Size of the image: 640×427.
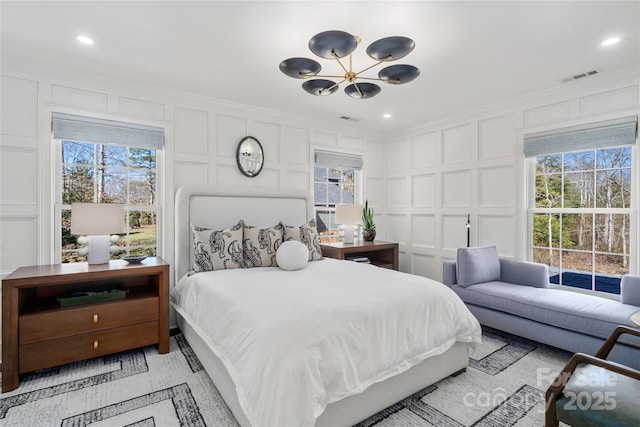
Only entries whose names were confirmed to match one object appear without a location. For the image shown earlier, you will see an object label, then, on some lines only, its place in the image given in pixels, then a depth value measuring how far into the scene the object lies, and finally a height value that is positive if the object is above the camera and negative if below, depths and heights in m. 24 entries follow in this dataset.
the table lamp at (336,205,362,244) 4.49 -0.02
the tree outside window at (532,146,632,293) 3.18 -0.03
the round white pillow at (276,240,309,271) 3.06 -0.41
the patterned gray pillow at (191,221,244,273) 3.01 -0.35
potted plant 4.82 -0.18
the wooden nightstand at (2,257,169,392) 2.26 -0.82
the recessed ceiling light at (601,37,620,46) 2.42 +1.34
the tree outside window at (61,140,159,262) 3.13 +0.29
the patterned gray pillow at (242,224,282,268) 3.24 -0.34
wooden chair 1.36 -0.83
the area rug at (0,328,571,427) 1.91 -1.23
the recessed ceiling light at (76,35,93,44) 2.42 +1.34
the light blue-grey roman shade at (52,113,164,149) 2.97 +0.82
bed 1.50 -0.72
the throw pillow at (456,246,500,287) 3.44 -0.58
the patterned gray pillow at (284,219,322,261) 3.54 -0.26
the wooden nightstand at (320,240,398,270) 4.24 -0.52
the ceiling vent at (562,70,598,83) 2.98 +1.34
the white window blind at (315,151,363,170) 4.66 +0.82
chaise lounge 2.46 -0.78
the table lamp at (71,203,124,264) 2.66 -0.09
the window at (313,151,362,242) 4.78 +0.44
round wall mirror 3.95 +0.72
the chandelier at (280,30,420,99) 1.87 +1.00
